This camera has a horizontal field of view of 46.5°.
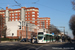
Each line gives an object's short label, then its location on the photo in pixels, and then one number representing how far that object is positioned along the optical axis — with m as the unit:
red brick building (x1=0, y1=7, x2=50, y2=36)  70.36
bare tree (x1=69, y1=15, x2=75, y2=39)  42.64
